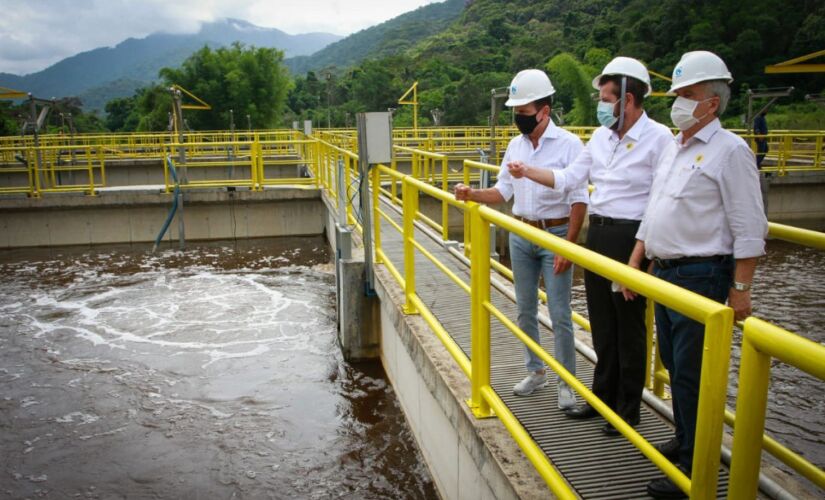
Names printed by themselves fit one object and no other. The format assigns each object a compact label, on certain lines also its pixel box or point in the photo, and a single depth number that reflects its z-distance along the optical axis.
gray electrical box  6.00
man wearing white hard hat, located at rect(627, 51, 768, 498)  2.21
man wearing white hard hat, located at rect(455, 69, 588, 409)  3.17
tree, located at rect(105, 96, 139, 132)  79.44
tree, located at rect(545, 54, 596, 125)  37.38
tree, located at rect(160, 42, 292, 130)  54.78
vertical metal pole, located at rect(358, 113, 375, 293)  6.03
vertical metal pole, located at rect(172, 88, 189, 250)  12.64
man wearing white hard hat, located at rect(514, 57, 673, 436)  2.79
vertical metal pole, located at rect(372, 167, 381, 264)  6.09
